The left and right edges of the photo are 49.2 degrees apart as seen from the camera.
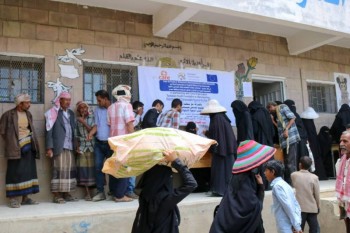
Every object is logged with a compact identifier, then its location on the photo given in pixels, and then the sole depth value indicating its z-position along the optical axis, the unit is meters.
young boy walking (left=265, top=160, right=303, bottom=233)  3.71
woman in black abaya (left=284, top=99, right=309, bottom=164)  7.42
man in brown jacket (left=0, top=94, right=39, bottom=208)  5.27
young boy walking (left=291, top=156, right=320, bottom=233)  4.98
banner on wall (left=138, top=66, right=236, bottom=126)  6.93
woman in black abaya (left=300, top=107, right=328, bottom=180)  8.29
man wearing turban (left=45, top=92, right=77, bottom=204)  5.63
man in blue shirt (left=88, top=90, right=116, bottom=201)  5.80
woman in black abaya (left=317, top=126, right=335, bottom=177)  8.54
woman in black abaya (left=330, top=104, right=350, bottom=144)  8.58
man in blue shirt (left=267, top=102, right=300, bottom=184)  7.07
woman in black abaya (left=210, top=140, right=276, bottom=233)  2.89
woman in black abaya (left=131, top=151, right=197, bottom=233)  2.79
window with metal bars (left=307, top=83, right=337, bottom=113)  9.27
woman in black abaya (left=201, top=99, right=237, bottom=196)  6.03
